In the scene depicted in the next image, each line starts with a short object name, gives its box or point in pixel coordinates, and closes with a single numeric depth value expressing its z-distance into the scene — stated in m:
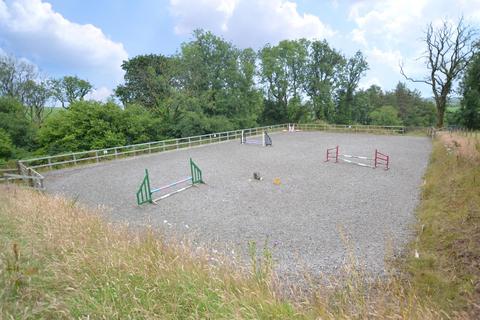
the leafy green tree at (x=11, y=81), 27.18
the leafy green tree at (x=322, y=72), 36.69
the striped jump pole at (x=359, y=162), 12.95
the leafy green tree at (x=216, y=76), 25.62
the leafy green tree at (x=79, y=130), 20.38
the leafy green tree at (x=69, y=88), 34.94
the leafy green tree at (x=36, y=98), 30.25
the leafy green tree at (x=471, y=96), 23.91
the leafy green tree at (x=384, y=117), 42.81
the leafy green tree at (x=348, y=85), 37.81
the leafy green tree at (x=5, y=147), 19.24
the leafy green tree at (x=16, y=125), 21.48
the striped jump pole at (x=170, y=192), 8.25
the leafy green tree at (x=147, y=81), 25.97
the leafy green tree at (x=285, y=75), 35.72
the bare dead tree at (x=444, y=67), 25.75
